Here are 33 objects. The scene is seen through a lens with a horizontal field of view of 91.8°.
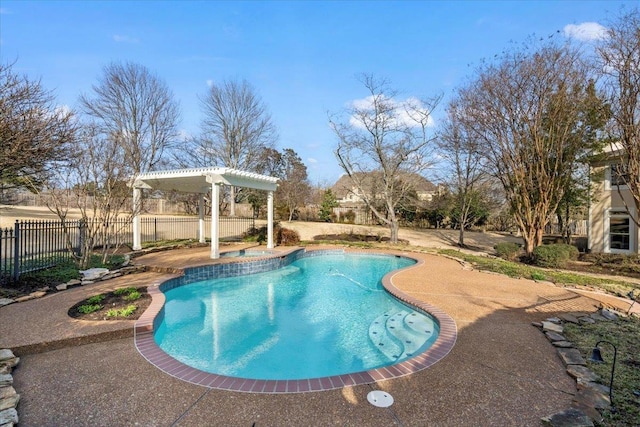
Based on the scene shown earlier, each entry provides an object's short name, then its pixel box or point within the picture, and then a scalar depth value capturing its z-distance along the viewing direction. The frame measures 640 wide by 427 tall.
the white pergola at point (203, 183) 11.45
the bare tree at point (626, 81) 9.86
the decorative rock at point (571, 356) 3.92
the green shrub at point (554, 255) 11.16
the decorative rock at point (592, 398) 3.04
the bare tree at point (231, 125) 28.11
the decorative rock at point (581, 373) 3.52
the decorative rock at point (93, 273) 8.03
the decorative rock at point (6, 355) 3.81
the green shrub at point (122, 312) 5.35
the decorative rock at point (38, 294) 6.51
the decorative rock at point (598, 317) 5.69
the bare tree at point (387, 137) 18.41
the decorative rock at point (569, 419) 2.73
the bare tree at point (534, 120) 11.74
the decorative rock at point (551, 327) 5.11
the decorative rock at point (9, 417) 2.63
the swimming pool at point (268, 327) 3.45
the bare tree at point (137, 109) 22.22
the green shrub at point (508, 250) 13.37
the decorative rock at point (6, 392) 3.04
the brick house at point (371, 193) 19.82
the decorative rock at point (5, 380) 3.27
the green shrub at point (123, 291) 6.68
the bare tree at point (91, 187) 9.30
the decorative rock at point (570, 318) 5.57
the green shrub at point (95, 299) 6.01
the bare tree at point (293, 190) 27.08
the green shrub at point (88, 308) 5.52
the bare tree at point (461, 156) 15.79
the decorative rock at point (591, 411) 2.82
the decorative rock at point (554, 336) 4.71
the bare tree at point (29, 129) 6.73
